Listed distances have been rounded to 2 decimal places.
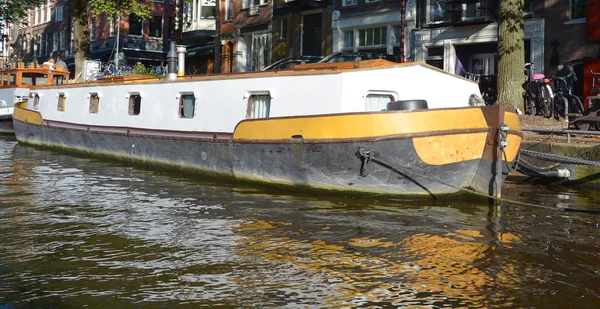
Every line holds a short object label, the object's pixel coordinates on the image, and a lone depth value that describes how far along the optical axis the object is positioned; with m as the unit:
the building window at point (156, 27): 47.56
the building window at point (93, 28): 49.81
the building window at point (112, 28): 46.66
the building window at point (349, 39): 29.62
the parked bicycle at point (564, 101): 17.64
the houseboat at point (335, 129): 9.84
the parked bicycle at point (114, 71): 20.98
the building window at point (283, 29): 32.91
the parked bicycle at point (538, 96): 17.61
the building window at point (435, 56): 26.28
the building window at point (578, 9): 21.62
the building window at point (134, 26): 46.62
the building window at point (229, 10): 36.62
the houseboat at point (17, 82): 25.31
